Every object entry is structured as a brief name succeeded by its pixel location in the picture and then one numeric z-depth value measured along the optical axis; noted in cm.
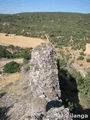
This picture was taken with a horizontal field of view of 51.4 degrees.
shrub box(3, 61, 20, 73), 1177
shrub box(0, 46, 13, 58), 1762
